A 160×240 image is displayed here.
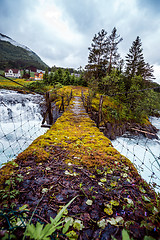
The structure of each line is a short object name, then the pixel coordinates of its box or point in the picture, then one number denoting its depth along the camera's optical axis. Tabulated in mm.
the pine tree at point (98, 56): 20828
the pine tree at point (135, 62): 18359
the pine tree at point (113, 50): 18462
